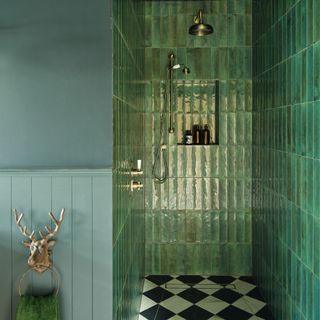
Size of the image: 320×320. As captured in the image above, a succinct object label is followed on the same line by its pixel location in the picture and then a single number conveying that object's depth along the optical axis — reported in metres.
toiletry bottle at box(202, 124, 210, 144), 4.09
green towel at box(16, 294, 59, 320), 1.83
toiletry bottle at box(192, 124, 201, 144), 4.11
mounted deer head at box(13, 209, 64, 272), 1.82
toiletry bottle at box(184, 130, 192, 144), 4.09
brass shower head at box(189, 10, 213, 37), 3.43
